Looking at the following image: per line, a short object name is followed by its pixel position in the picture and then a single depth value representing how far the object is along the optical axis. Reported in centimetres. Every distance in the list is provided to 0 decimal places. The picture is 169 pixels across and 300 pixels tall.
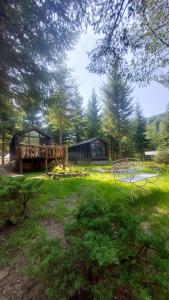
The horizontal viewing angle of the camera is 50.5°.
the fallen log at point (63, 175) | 729
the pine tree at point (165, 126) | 2607
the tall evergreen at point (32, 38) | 372
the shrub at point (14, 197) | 251
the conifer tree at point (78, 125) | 2408
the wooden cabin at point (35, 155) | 1060
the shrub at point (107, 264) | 116
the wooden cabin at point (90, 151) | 2178
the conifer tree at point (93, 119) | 2775
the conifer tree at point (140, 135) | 2731
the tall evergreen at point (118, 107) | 2270
